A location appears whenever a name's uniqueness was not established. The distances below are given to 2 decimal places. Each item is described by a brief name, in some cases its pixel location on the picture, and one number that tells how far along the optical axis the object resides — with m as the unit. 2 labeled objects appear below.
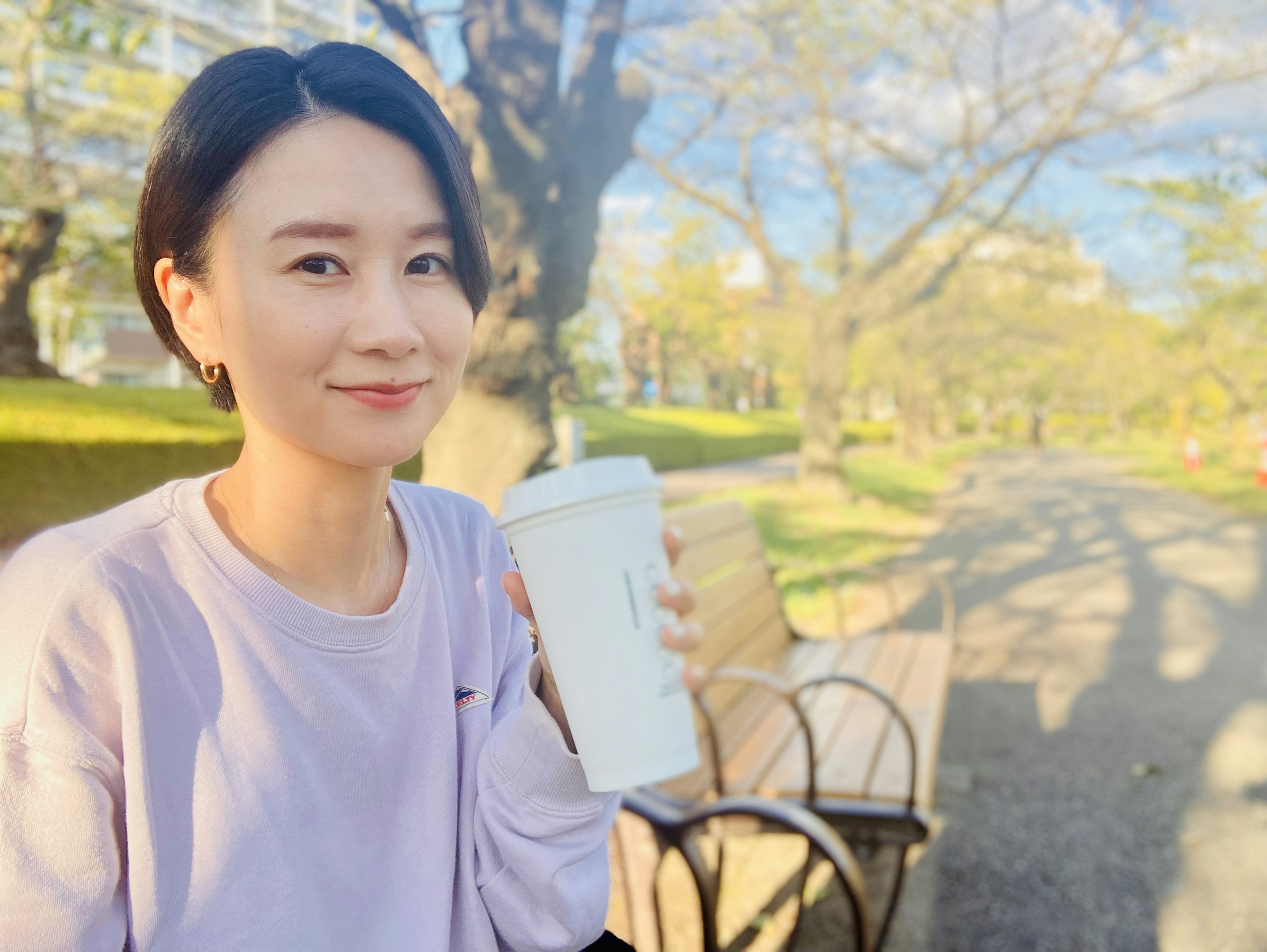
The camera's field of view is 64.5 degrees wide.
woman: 0.90
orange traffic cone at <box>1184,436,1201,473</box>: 22.41
